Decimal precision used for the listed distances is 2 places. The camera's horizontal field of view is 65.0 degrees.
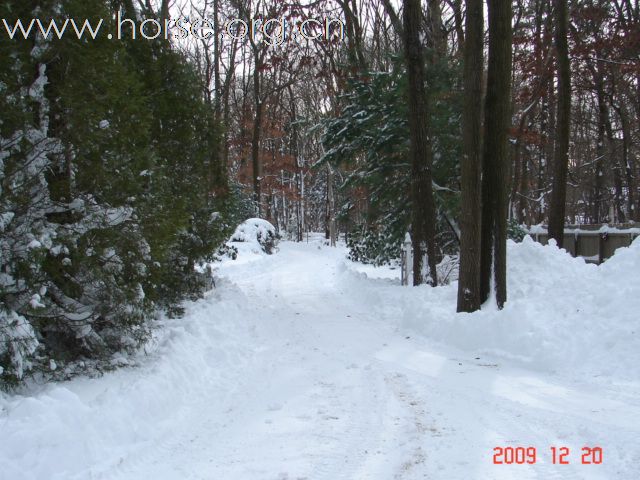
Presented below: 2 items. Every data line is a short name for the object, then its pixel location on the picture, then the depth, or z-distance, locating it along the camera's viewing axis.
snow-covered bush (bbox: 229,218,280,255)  25.58
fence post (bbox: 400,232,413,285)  12.27
